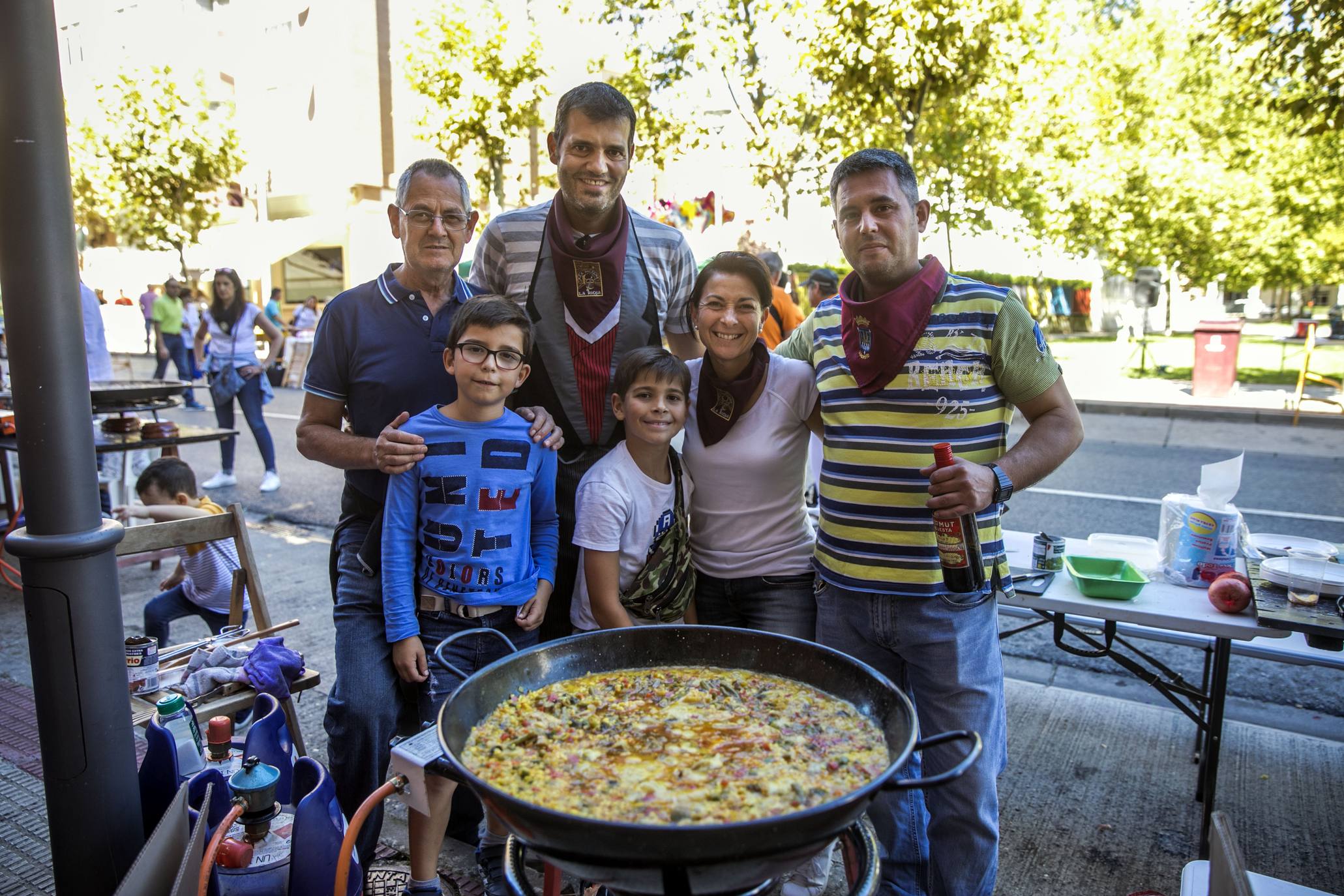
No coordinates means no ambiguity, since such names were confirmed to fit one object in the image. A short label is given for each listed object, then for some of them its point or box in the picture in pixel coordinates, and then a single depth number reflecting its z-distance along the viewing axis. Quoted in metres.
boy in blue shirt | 2.54
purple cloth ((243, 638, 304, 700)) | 2.97
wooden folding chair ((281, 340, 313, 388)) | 18.16
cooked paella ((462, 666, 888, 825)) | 1.52
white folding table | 3.00
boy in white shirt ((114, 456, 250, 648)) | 4.11
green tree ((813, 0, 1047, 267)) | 9.27
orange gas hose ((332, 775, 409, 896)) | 1.82
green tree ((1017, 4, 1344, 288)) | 16.36
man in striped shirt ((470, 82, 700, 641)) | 2.79
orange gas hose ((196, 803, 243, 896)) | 1.95
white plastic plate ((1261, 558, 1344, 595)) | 2.92
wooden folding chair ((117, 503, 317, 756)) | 3.28
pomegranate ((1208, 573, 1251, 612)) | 3.05
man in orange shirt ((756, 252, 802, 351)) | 6.88
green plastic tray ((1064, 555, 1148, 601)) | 3.23
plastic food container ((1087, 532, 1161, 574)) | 3.73
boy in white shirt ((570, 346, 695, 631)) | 2.59
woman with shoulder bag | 8.61
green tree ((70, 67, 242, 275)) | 23.58
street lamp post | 1.78
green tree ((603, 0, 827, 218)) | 12.24
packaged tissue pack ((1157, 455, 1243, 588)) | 3.41
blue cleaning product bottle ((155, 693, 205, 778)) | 2.62
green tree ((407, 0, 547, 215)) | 15.96
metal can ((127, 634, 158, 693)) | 3.00
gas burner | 1.29
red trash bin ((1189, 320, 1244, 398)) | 14.05
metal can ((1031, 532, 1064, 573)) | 3.59
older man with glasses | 2.60
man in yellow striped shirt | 2.35
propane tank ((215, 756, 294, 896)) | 2.18
